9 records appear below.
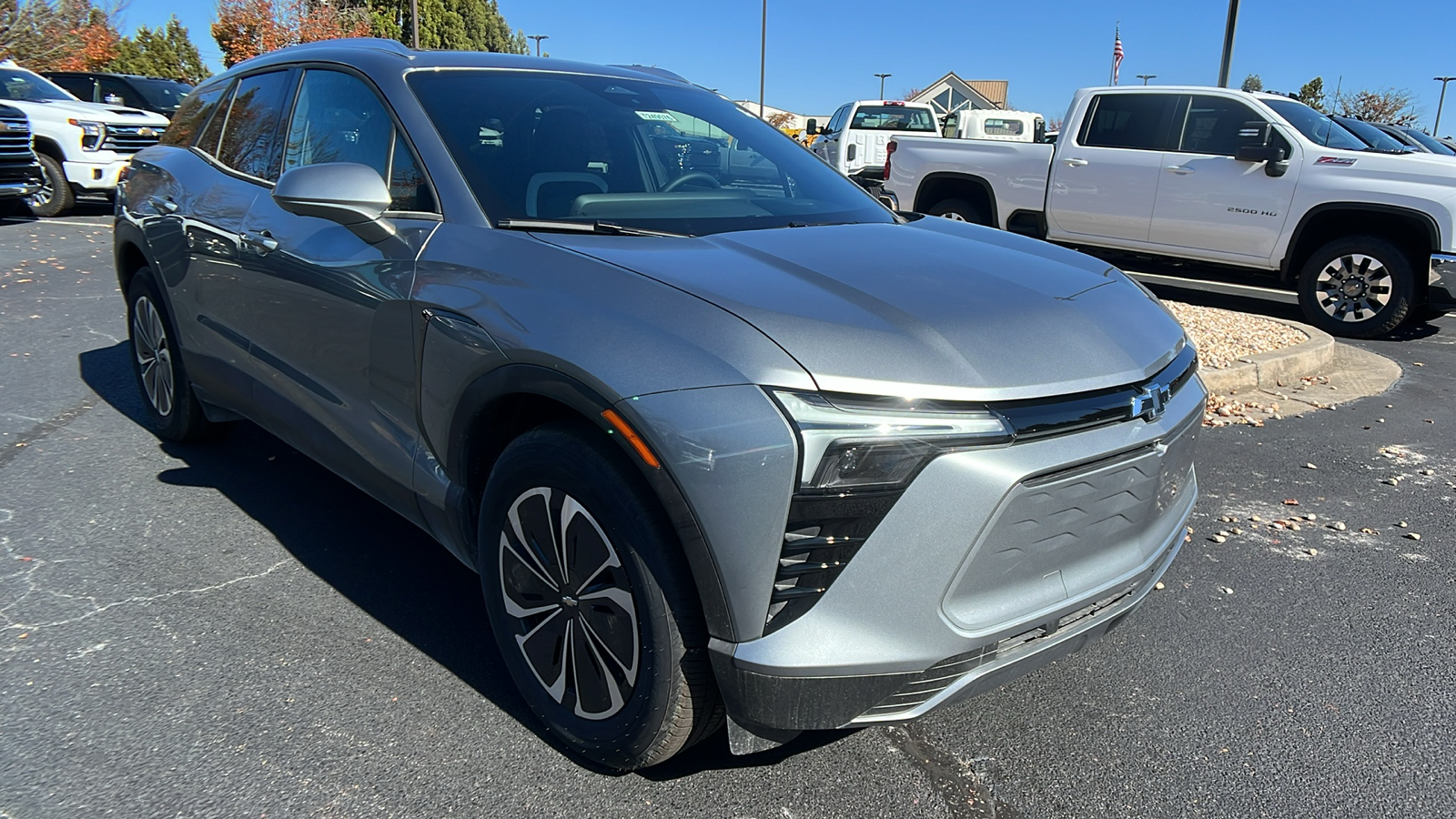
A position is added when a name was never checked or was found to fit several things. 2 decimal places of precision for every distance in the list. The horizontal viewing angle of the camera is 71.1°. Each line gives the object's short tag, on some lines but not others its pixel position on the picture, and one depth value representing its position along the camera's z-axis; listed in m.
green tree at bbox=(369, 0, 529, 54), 46.24
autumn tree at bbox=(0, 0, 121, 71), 28.27
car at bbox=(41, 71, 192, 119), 16.31
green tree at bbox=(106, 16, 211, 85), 39.25
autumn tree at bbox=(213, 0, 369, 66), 38.28
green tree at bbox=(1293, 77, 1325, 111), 46.23
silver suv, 1.98
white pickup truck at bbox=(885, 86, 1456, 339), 8.05
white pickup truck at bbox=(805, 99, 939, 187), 19.84
